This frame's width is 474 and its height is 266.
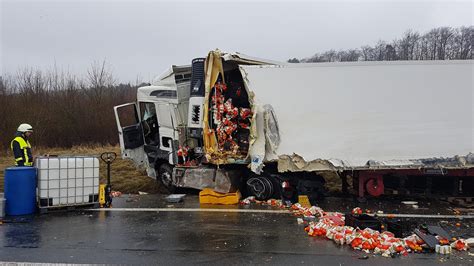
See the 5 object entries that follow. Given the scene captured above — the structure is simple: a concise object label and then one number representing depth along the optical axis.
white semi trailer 8.87
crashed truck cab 9.57
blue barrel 8.52
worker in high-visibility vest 9.39
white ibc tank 8.75
